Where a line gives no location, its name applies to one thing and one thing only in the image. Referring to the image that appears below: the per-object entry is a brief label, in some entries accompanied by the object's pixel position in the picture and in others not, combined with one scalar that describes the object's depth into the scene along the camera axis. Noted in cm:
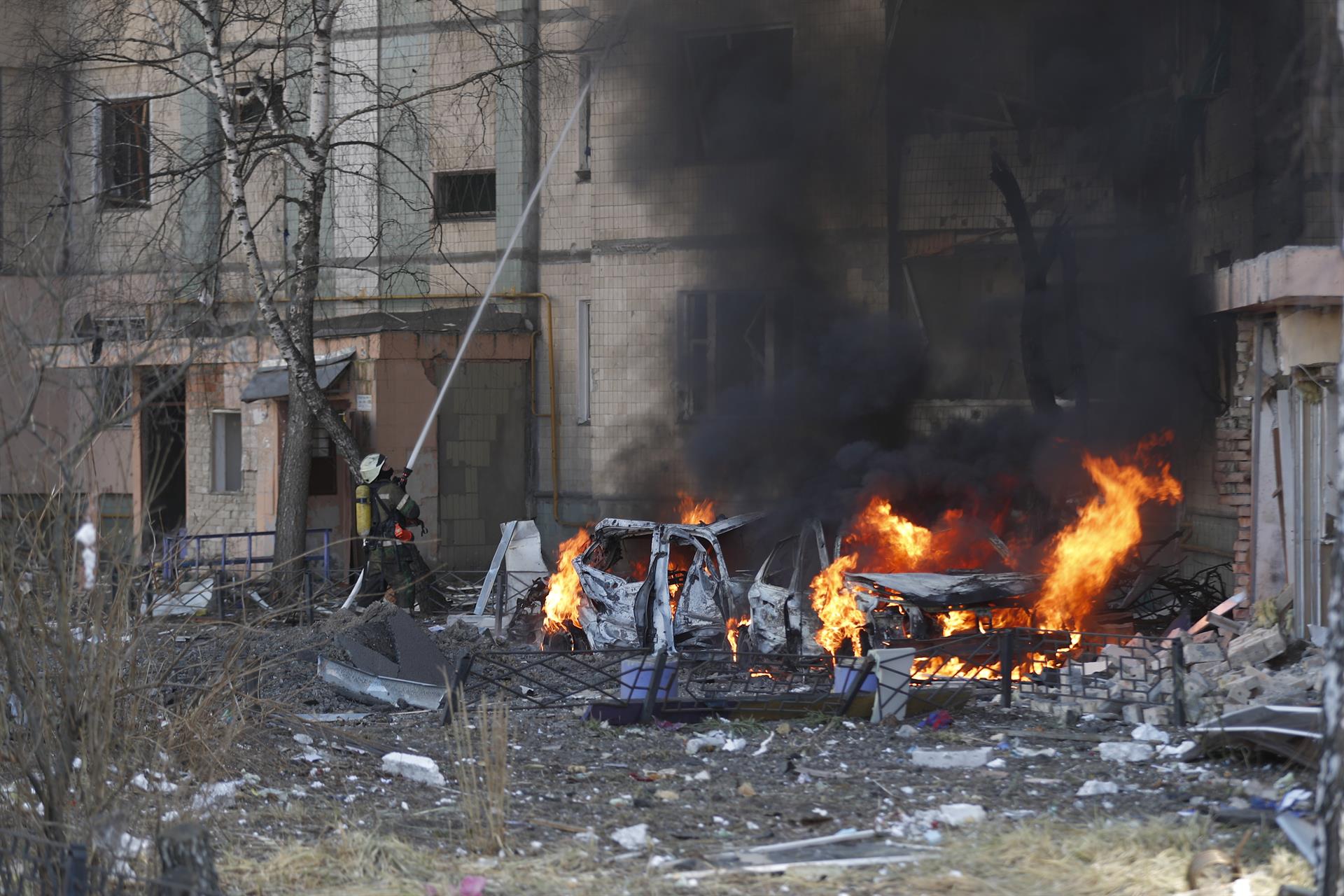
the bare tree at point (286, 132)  2642
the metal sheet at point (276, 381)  3306
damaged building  2197
